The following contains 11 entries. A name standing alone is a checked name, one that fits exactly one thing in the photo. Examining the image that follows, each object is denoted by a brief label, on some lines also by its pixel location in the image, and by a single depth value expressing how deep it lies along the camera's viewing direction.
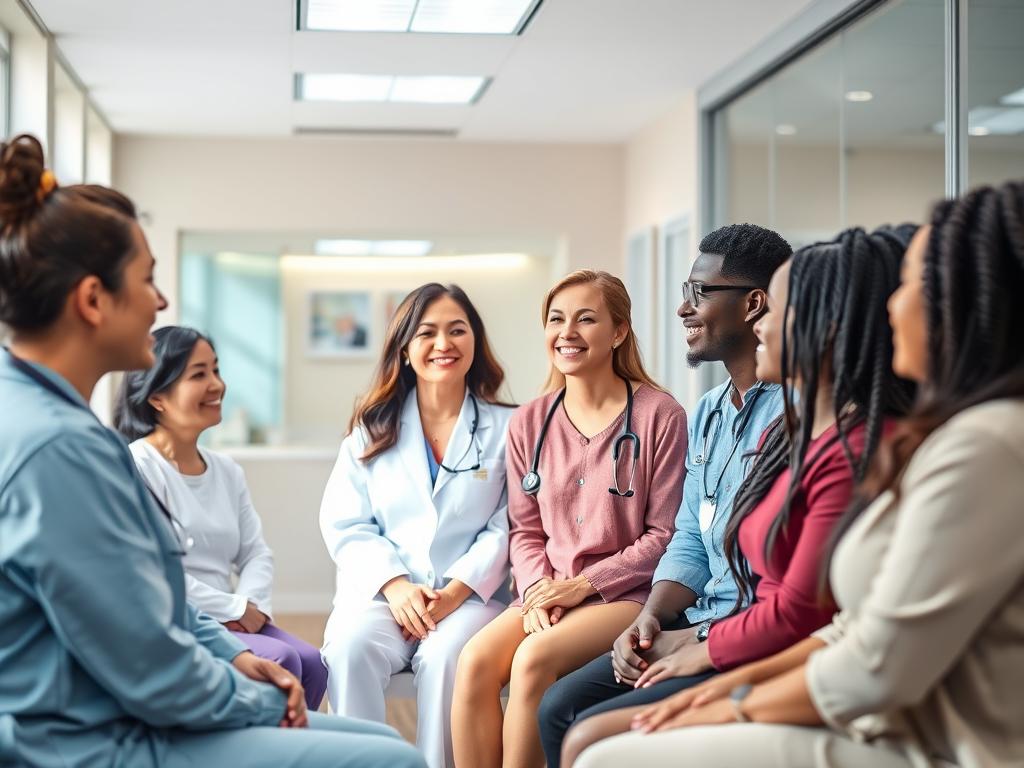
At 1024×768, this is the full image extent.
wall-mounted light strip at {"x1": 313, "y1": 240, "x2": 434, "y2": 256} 7.76
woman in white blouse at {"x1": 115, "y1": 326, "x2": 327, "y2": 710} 3.12
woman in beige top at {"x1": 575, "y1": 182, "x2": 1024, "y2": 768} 1.46
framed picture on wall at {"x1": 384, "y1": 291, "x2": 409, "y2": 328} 8.01
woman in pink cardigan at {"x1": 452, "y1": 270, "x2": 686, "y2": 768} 2.79
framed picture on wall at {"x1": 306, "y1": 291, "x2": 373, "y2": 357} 7.94
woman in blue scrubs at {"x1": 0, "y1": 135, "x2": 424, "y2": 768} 1.61
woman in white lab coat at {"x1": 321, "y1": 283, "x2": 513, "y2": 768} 2.97
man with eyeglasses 2.50
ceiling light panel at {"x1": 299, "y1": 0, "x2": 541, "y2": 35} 4.84
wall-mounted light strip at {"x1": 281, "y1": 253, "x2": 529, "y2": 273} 7.95
